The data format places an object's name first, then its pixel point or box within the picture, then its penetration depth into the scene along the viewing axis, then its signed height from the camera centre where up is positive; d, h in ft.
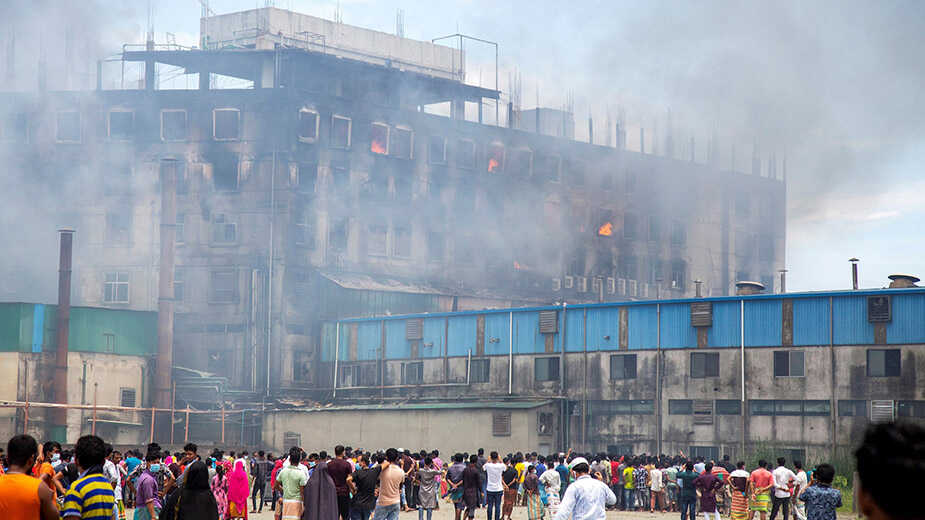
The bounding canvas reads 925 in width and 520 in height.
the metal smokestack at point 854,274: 195.75 +20.78
